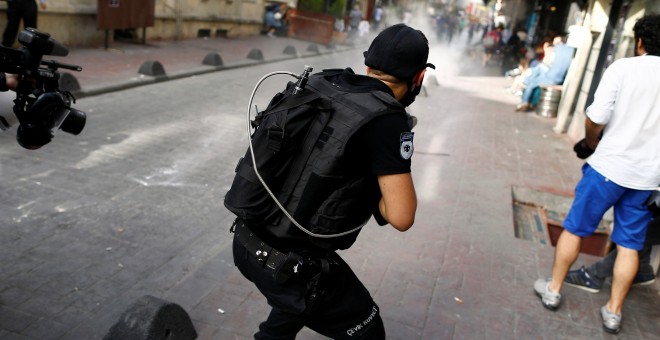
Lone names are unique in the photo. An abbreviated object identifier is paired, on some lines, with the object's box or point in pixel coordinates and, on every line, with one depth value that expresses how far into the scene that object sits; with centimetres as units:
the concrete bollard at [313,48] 2017
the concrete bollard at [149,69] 1031
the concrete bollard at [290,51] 1808
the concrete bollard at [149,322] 268
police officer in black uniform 184
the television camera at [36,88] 258
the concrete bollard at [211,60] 1289
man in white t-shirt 321
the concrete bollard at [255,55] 1536
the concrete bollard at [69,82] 789
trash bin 1140
